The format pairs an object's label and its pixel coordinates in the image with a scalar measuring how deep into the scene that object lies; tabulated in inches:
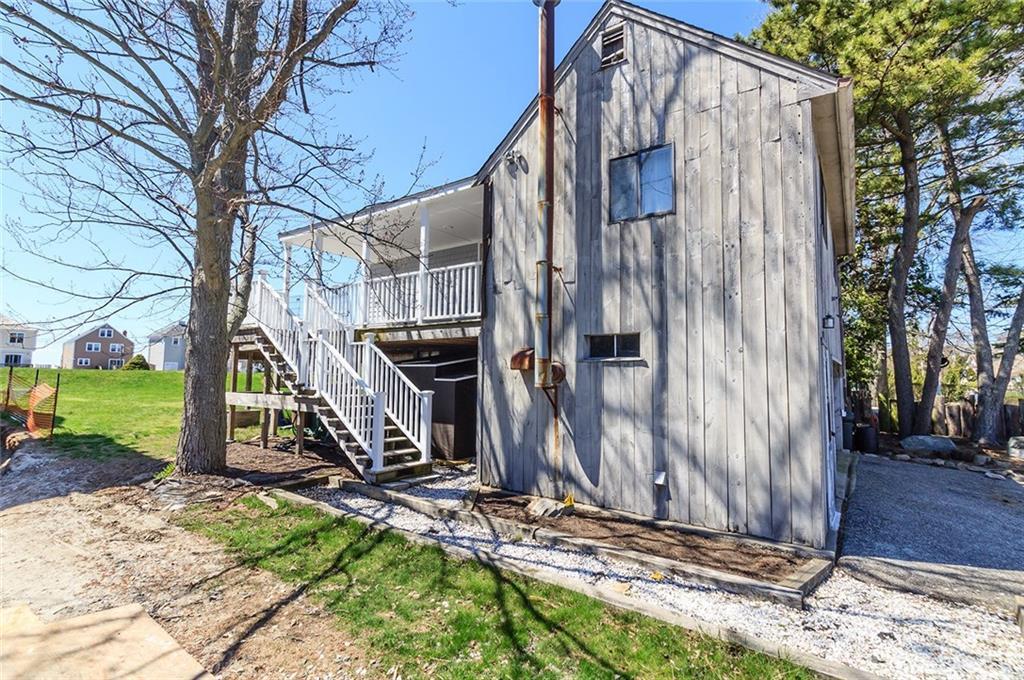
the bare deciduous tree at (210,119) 239.8
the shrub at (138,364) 1391.2
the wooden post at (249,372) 474.9
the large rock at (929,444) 450.6
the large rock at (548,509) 234.0
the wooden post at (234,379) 453.0
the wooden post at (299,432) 369.7
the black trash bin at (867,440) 466.6
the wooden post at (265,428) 413.1
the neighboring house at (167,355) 2128.4
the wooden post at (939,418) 547.5
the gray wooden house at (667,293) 202.2
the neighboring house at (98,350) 2246.6
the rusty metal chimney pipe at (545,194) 257.4
